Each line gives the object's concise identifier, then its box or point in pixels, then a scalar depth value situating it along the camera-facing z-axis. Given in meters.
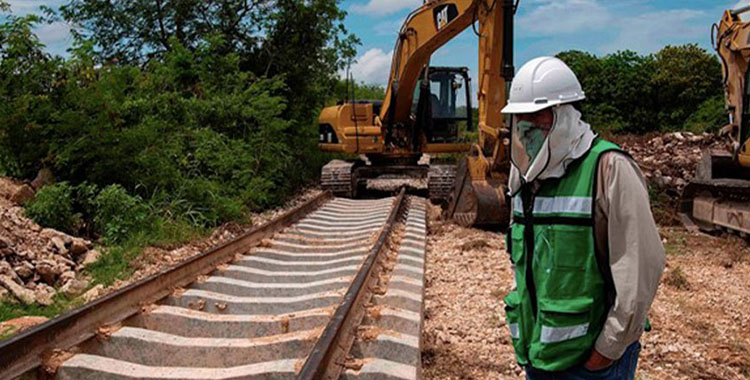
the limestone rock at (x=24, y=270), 6.39
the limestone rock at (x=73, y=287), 6.27
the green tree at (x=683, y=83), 33.00
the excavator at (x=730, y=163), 9.39
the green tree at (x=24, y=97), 8.91
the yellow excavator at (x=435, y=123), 9.55
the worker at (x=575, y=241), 2.10
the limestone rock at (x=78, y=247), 7.54
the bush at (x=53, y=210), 8.10
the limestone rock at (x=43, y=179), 9.07
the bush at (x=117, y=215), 8.41
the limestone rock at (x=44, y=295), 5.94
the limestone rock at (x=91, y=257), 7.34
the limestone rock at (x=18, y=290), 5.83
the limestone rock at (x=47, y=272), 6.57
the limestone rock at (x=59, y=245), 7.30
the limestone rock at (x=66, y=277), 6.62
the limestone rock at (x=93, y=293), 5.99
